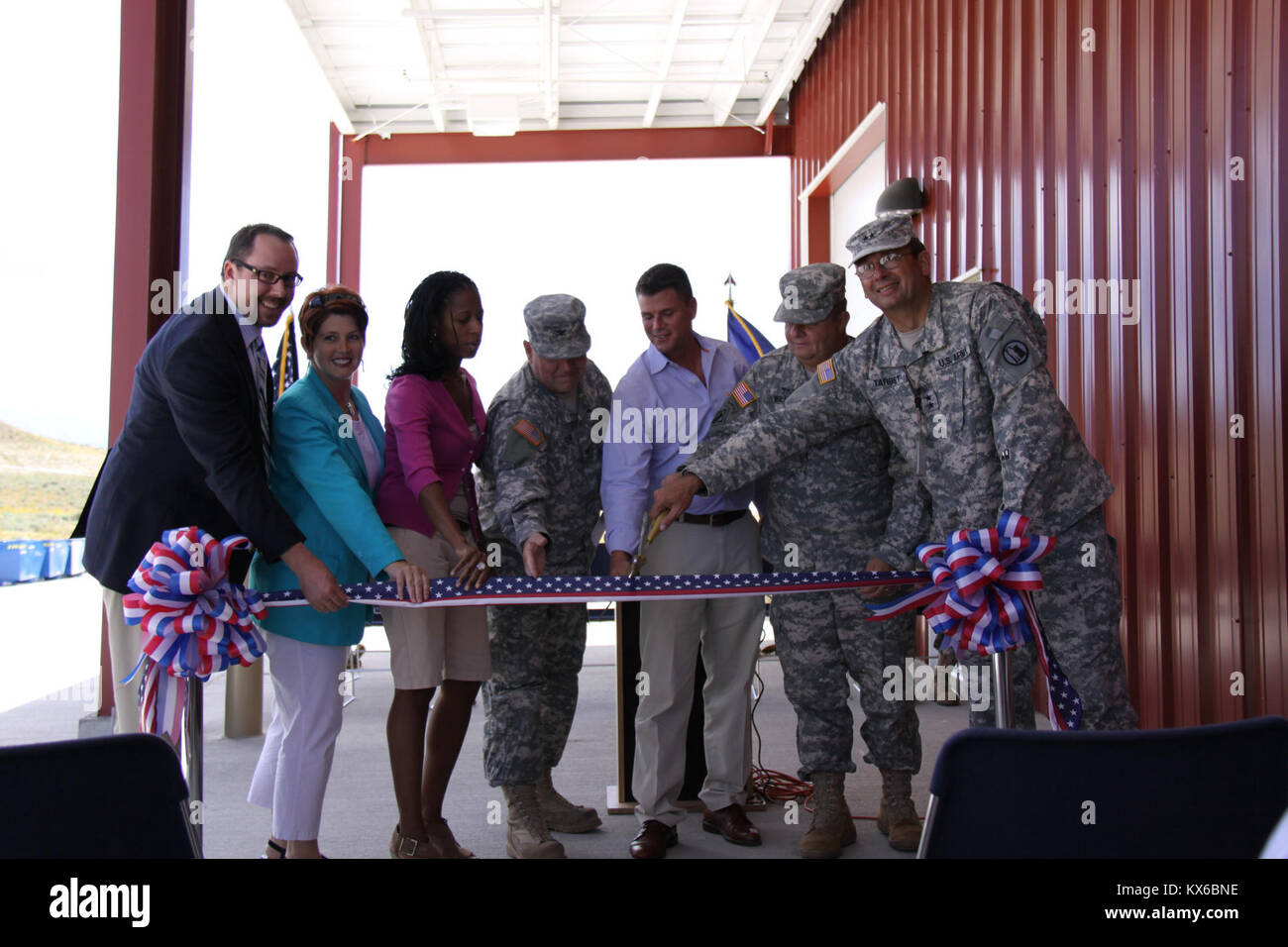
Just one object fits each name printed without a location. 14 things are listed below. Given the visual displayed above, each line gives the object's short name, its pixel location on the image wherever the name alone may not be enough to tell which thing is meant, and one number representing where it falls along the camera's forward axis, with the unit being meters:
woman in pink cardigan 2.64
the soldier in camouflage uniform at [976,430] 2.42
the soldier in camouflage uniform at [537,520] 2.88
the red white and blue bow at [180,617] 1.98
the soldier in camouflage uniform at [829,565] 2.96
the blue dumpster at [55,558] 10.27
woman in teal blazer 2.33
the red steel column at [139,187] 4.91
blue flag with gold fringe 4.68
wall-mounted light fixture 6.46
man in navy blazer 2.22
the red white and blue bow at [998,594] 2.05
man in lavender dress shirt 3.02
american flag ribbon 2.43
